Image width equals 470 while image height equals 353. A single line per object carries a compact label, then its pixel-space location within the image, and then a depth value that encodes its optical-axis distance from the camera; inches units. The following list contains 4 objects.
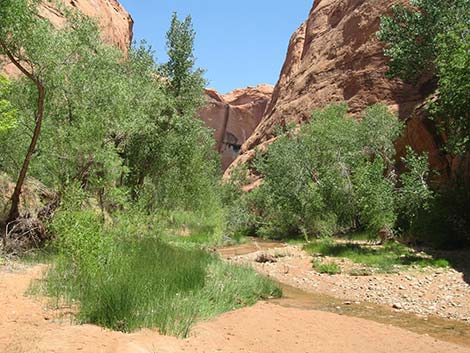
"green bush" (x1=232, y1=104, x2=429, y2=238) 719.1
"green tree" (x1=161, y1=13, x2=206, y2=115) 903.7
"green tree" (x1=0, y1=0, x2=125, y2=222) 466.3
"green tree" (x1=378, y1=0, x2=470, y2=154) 633.0
